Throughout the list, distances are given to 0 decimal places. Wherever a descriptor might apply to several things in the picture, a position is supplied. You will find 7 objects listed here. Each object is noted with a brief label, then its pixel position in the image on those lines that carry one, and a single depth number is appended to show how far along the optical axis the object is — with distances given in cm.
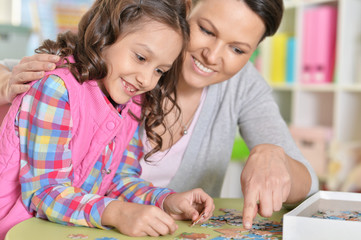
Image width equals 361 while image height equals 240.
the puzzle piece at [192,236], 92
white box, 84
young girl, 100
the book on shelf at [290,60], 332
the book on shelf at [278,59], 343
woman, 109
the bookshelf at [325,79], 297
